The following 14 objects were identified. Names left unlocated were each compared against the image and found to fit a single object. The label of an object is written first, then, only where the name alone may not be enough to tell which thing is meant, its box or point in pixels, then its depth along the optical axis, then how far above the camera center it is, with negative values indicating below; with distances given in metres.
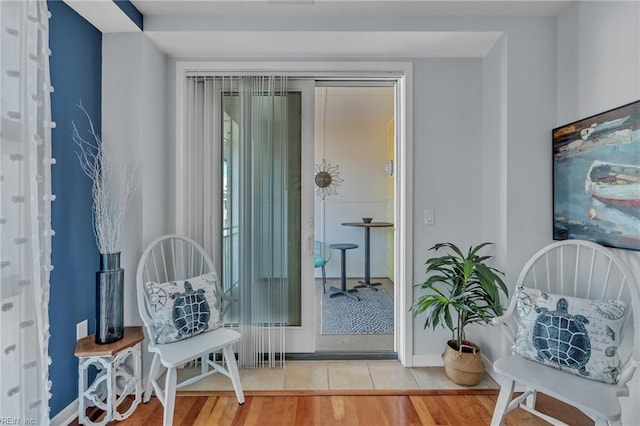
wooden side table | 1.71 -0.95
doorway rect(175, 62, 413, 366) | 2.40 +0.77
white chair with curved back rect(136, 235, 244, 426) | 1.72 -0.69
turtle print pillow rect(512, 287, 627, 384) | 1.45 -0.61
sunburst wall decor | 5.08 +0.54
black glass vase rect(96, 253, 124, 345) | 1.76 -0.52
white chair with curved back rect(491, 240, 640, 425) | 1.39 -0.65
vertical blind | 2.42 +0.14
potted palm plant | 1.97 -0.60
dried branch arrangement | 1.85 +0.17
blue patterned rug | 3.15 -1.18
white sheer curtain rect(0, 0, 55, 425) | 1.21 -0.01
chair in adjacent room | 4.97 -0.64
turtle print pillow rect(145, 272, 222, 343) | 1.84 -0.60
